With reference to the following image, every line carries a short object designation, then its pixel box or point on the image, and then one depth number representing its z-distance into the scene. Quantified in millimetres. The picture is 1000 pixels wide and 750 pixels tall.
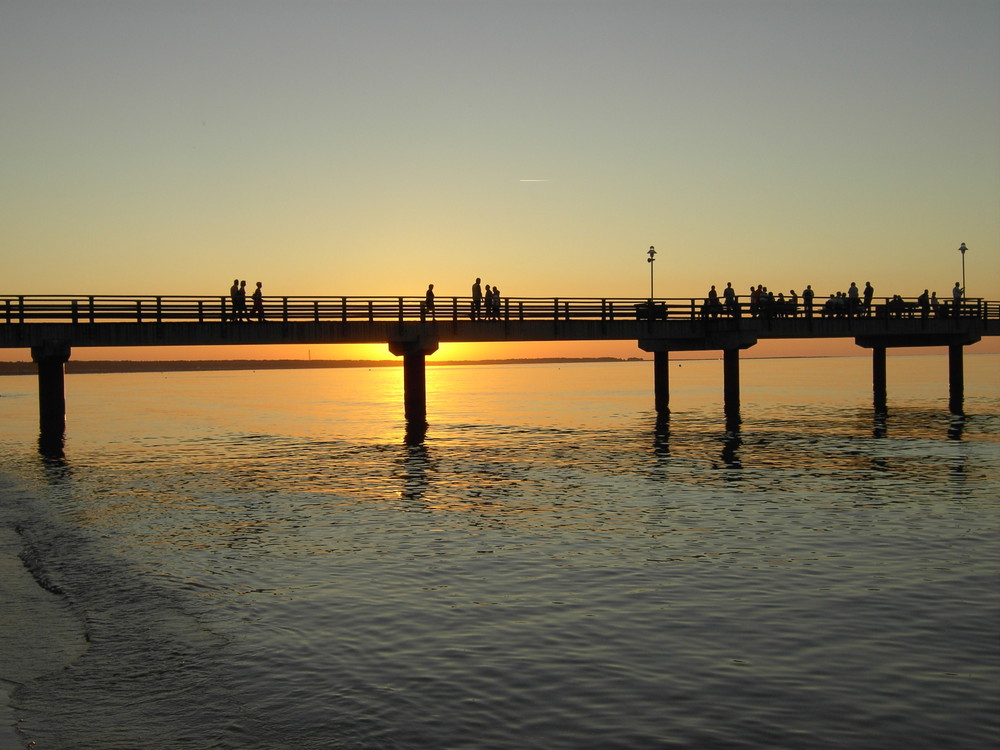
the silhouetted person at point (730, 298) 50750
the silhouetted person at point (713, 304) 51031
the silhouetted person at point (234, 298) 40219
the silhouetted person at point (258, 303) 40562
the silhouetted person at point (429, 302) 44375
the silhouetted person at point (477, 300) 45750
